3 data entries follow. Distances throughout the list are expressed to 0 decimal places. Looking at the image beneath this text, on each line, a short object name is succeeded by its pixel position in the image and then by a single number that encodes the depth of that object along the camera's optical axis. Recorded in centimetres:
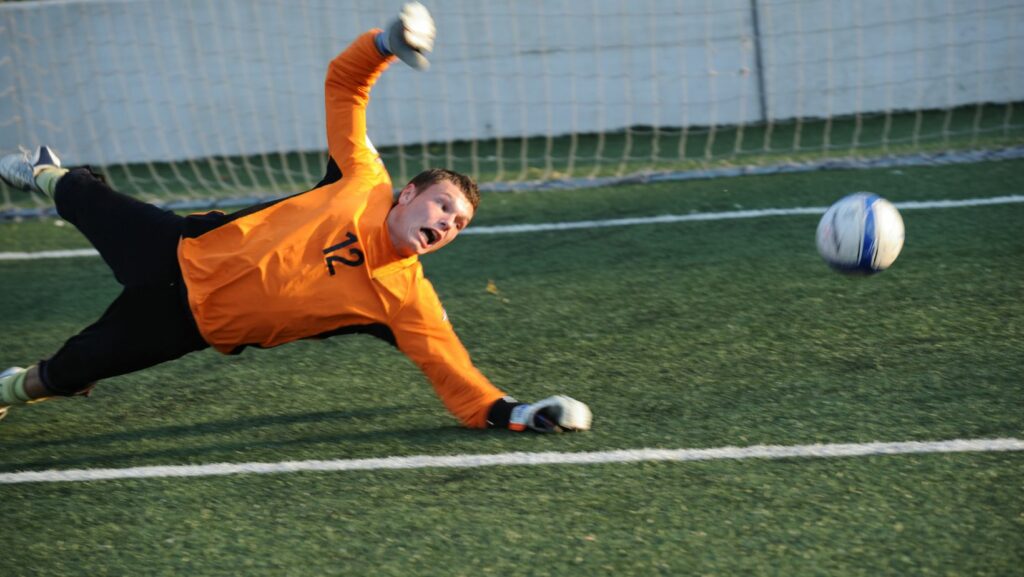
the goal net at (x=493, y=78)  1787
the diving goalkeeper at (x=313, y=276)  761
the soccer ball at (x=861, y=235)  889
